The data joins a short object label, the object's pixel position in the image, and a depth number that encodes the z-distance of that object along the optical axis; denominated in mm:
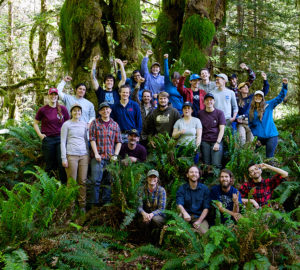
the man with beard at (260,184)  5285
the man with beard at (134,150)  6141
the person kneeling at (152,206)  5064
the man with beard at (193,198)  5105
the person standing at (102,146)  5578
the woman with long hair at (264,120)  6707
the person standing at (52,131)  6004
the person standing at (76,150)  5492
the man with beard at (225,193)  5027
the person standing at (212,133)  6281
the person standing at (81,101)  6328
